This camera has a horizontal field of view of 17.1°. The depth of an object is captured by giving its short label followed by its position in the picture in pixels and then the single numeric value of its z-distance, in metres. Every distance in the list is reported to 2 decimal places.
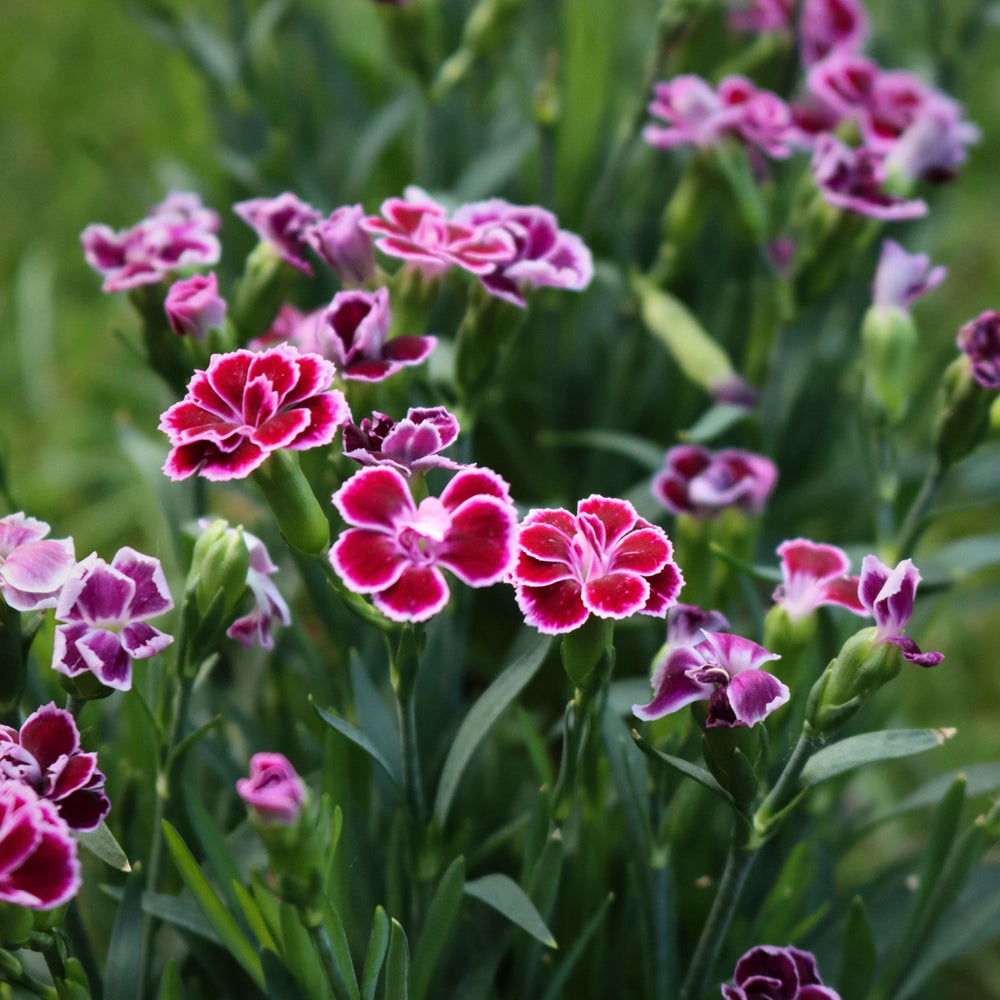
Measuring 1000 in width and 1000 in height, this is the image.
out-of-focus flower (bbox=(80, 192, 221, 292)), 0.68
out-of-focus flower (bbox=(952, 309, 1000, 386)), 0.67
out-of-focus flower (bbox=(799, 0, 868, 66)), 0.85
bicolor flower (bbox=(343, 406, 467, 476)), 0.60
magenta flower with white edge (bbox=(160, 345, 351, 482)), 0.60
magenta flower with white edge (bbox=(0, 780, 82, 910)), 0.57
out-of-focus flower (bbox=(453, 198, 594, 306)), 0.65
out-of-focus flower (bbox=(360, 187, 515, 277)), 0.64
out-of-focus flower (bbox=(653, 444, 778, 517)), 0.71
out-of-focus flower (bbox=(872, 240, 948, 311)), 0.71
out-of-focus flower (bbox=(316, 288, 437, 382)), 0.64
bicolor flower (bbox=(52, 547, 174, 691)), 0.60
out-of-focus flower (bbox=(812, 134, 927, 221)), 0.73
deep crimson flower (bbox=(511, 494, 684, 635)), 0.59
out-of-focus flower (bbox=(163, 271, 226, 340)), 0.65
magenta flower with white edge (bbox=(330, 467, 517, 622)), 0.58
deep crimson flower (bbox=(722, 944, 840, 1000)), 0.62
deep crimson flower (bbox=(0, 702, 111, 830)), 0.59
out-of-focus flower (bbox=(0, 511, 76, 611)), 0.60
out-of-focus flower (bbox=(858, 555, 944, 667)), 0.59
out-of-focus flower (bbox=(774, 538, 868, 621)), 0.64
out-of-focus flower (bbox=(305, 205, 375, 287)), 0.65
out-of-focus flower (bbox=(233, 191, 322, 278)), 0.68
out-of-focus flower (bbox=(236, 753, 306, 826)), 0.57
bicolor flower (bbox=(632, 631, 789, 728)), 0.59
